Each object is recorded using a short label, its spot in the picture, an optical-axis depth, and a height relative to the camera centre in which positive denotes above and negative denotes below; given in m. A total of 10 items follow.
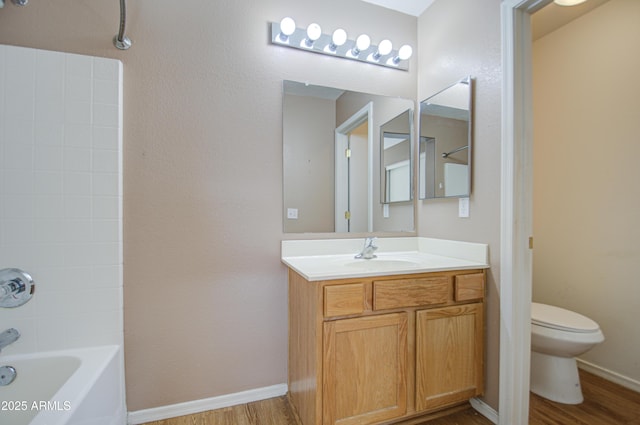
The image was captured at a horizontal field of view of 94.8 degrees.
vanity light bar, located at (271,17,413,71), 1.67 +1.01
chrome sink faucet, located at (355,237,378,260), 1.76 -0.24
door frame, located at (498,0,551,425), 1.39 +0.03
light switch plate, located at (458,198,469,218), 1.65 +0.02
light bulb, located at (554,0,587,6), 1.85 +1.32
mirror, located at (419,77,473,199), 1.64 +0.41
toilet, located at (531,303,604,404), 1.60 -0.79
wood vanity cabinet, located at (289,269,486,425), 1.26 -0.63
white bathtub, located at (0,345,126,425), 1.02 -0.70
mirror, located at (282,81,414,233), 1.75 +0.32
